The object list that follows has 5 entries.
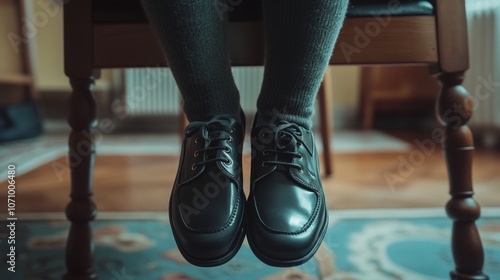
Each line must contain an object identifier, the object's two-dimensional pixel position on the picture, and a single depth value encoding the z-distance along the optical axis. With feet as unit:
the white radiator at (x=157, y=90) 6.83
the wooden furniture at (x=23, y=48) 6.22
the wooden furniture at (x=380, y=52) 1.61
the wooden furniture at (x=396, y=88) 6.46
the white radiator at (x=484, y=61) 4.76
